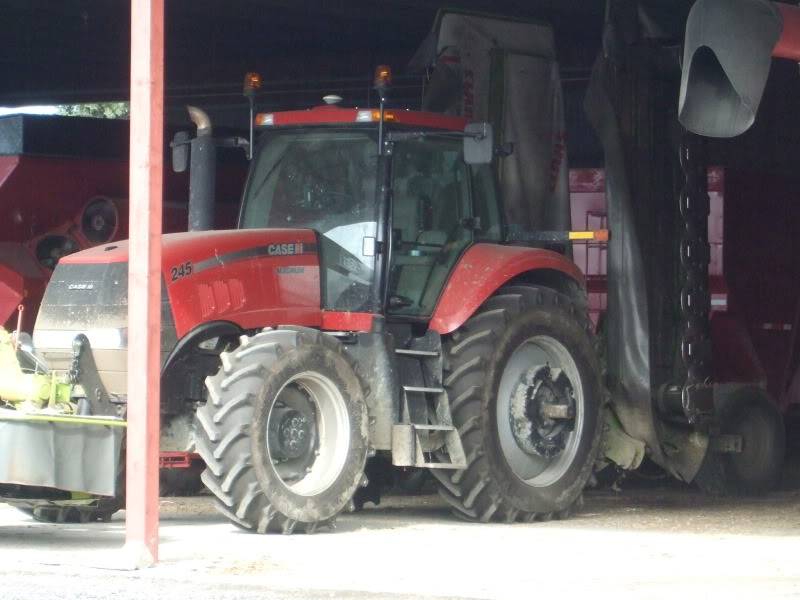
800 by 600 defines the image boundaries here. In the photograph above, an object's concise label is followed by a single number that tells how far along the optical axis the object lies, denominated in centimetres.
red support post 1173
